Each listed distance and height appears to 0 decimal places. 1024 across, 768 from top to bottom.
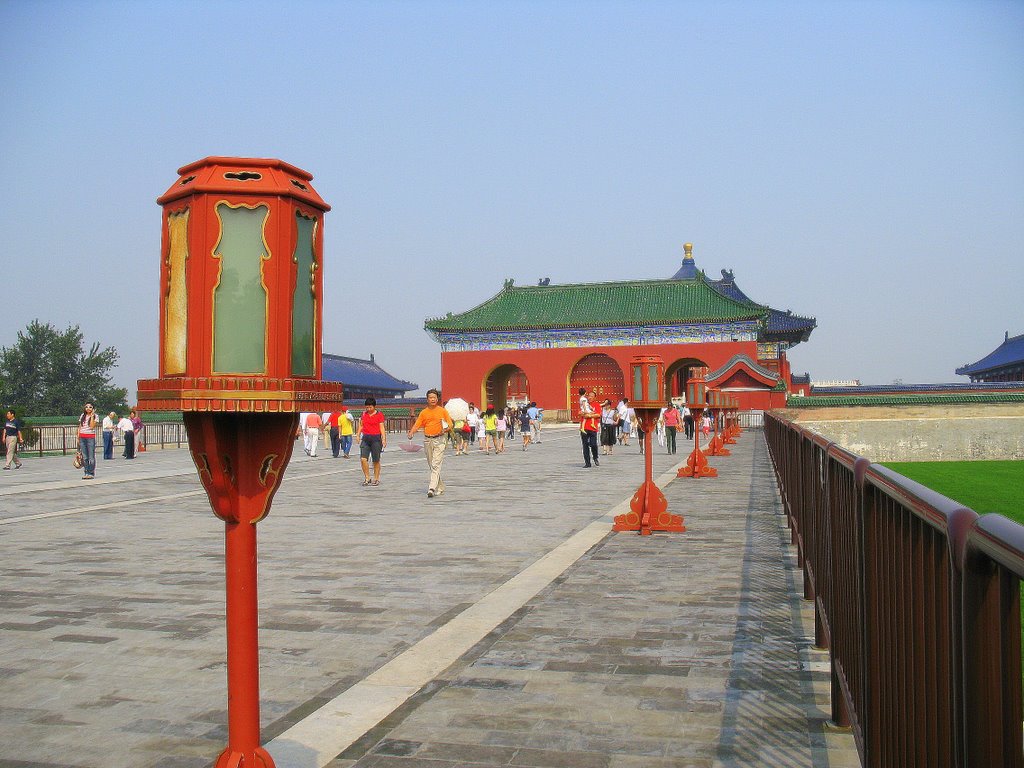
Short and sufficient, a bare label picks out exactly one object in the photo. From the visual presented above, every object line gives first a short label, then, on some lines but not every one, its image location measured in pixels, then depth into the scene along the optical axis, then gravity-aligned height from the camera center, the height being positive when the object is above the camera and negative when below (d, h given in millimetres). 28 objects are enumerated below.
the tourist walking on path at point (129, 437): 23156 -523
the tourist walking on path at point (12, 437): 19781 -432
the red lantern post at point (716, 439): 21234 -678
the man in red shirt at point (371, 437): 14375 -354
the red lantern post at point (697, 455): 15320 -704
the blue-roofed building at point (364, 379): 56312 +2101
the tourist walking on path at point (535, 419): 30647 -227
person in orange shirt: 12341 -247
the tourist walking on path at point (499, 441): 24802 -758
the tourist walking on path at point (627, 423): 29359 -368
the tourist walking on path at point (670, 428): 22752 -408
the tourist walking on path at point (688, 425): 32281 -506
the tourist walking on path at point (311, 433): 22859 -457
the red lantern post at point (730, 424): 26828 -448
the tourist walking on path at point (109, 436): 22797 -491
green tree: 48438 +2063
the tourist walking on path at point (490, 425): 25158 -342
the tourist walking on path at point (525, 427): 26875 -419
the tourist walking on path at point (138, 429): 24588 -357
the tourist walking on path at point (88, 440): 16156 -411
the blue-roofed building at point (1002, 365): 47094 +2237
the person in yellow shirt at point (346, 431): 22688 -413
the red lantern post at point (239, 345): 2518 +183
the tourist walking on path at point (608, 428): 23156 -420
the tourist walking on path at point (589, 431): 17922 -363
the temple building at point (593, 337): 45719 +3647
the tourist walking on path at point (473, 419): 25656 -180
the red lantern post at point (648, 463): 8781 -471
